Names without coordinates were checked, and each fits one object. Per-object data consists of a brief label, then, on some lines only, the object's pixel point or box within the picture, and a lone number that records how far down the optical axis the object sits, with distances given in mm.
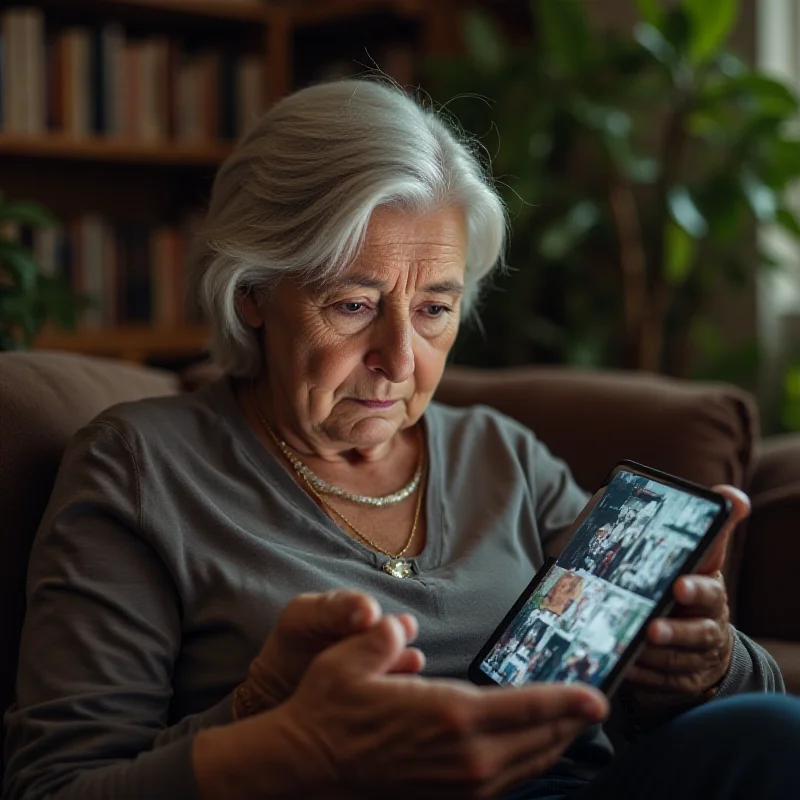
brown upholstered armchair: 1157
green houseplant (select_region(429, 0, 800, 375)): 2373
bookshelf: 2730
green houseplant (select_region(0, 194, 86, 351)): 1585
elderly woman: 788
